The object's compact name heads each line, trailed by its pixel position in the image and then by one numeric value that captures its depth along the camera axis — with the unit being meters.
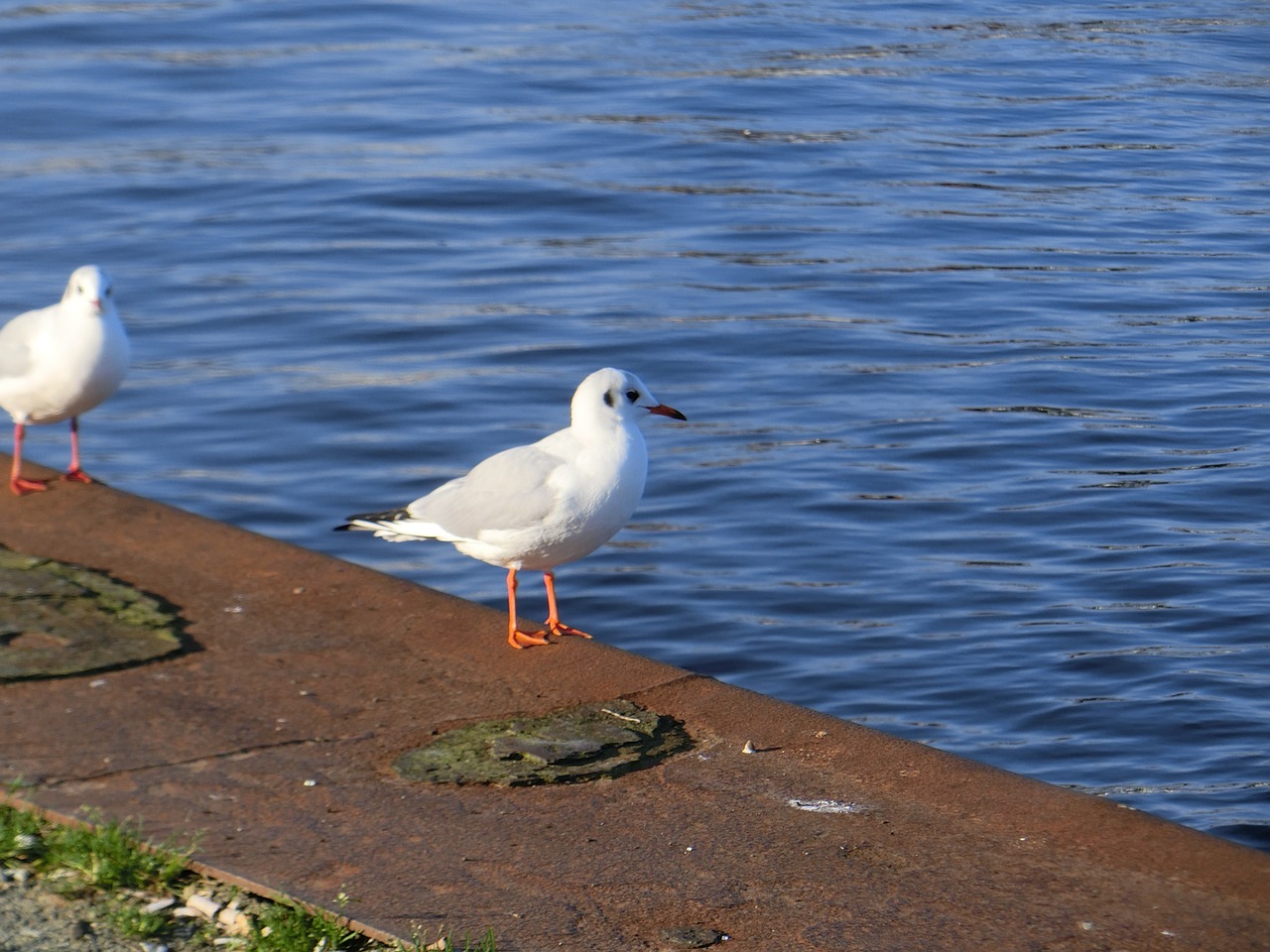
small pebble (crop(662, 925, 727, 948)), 7.71
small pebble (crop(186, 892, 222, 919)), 8.05
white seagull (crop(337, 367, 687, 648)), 11.55
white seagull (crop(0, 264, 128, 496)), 14.37
